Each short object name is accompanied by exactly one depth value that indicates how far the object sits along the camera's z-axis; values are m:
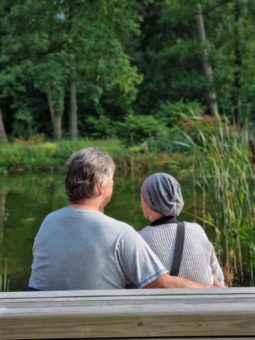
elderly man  2.04
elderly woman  2.53
